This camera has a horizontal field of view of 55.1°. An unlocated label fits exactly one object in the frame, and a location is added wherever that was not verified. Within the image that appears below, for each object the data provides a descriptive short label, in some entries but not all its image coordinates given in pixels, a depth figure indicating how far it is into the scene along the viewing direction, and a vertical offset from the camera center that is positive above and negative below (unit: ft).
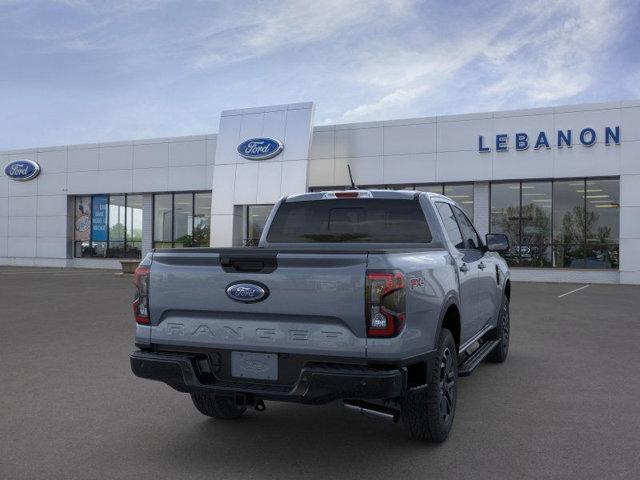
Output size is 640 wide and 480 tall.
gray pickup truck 11.99 -1.85
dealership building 73.77 +8.41
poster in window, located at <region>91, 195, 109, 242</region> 103.14 +3.35
